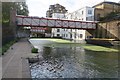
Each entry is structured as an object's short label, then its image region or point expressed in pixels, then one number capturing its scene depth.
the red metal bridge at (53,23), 20.63
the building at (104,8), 25.30
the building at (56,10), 40.71
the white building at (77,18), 25.06
